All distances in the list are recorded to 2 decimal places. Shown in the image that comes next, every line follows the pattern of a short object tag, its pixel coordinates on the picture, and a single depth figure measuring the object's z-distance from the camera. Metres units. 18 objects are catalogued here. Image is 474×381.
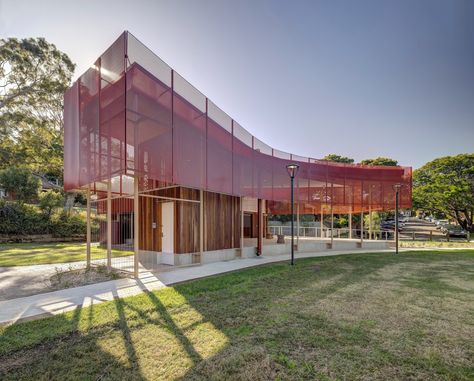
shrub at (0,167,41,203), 19.11
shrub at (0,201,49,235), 17.94
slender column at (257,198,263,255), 13.82
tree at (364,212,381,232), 26.64
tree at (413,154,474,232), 28.17
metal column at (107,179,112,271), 8.55
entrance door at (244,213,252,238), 17.42
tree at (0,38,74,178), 18.61
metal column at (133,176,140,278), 7.84
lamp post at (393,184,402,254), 16.21
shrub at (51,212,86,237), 19.70
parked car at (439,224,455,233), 29.71
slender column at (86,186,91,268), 9.92
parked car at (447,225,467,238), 26.42
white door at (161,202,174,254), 10.27
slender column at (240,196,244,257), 12.91
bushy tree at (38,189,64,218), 19.89
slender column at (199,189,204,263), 10.61
